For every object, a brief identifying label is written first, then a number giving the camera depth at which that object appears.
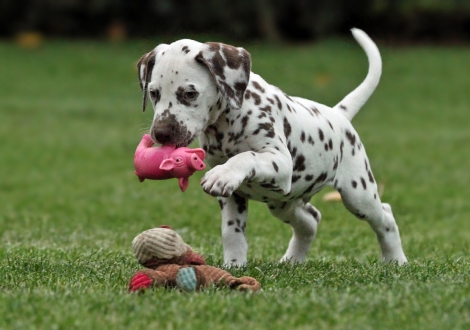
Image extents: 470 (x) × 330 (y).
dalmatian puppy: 11.12
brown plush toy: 10.22
